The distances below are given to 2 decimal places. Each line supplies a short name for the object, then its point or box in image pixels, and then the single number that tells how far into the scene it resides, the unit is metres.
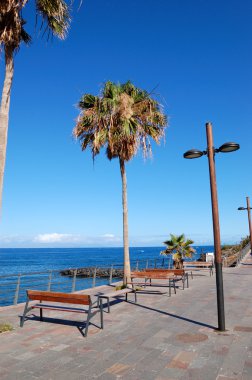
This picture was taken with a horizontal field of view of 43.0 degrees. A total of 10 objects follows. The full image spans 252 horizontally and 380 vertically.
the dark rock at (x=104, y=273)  54.99
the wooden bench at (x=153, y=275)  12.42
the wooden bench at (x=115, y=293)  8.32
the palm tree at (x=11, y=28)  7.99
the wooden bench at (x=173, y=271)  13.20
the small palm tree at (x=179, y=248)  22.66
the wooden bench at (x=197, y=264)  19.46
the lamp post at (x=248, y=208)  23.61
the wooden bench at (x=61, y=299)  7.19
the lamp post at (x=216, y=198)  7.16
